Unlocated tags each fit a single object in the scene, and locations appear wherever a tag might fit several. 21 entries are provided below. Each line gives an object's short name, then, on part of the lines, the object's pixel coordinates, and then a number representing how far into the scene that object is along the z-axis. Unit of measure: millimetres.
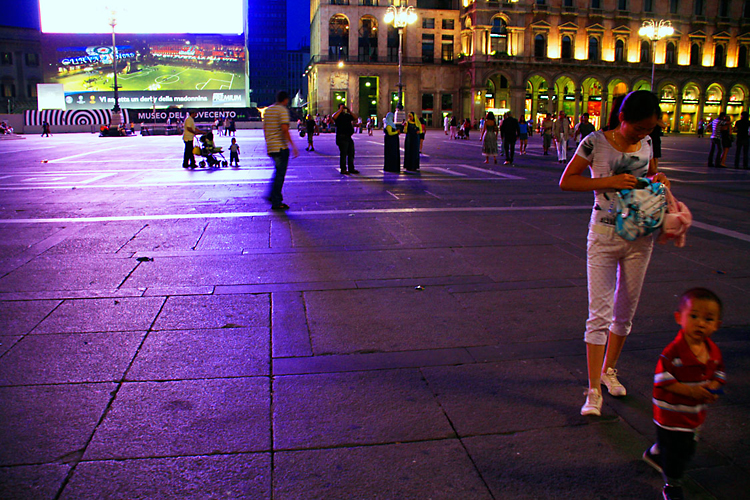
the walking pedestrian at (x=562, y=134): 19797
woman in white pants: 3219
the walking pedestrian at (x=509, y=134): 19422
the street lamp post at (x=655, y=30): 45756
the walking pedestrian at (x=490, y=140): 19266
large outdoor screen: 61375
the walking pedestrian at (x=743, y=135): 17953
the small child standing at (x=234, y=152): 18281
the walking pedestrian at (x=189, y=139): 17200
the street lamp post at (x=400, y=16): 34562
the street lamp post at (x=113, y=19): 42906
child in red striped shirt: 2381
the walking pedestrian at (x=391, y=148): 15547
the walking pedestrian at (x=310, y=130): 26142
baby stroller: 17875
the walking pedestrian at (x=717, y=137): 18312
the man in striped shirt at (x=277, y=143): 10039
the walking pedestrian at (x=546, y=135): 24672
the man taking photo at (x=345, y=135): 15320
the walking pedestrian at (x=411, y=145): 15984
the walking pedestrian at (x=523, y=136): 24028
